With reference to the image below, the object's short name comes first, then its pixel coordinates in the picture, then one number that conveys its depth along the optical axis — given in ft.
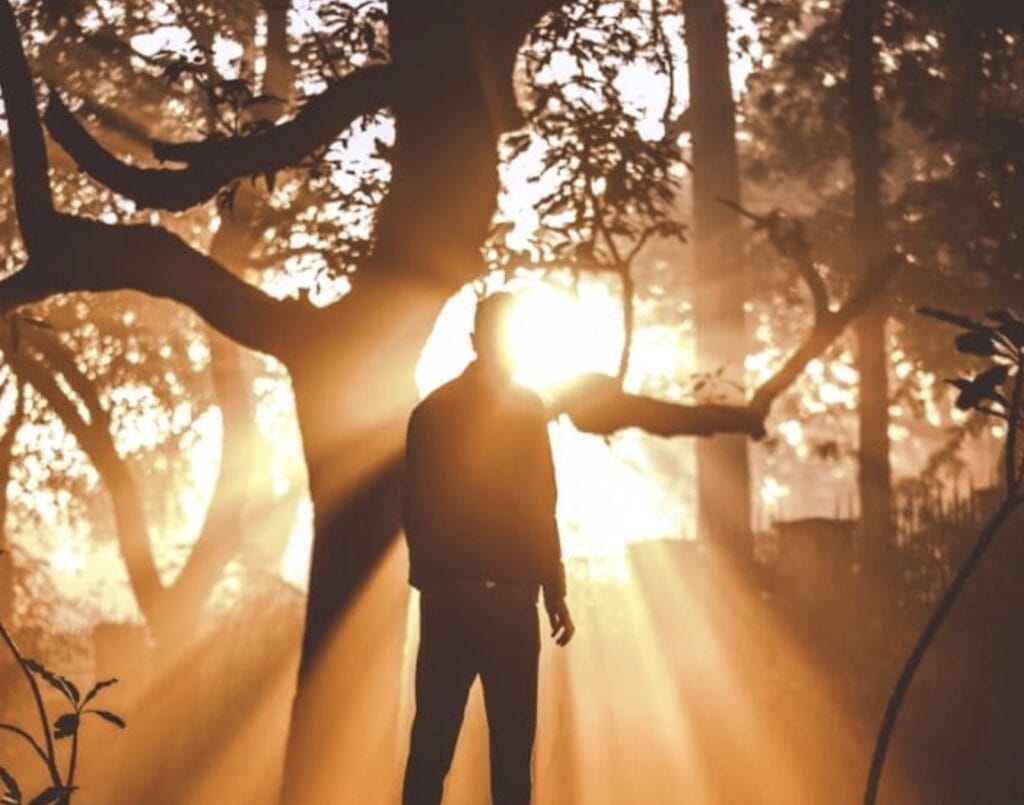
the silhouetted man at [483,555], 18.56
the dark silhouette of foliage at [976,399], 17.43
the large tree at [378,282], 27.91
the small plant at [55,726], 15.84
